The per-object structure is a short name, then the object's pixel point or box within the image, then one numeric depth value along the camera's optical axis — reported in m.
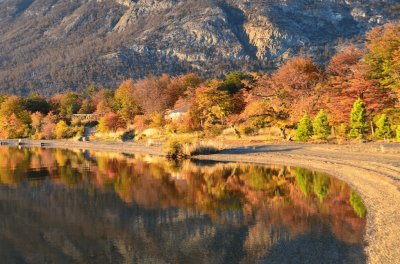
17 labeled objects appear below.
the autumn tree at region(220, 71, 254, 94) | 65.00
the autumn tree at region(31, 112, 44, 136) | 91.38
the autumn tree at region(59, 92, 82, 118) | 99.88
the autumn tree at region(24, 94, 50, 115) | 101.31
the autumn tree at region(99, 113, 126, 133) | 75.62
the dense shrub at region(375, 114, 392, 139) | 39.72
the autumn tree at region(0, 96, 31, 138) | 93.62
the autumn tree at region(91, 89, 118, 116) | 88.56
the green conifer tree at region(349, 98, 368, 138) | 40.84
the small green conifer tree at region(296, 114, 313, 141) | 44.41
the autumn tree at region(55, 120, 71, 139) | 83.61
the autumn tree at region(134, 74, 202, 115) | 75.25
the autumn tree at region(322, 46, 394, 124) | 44.17
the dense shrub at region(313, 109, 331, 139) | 42.56
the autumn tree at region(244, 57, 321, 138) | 48.20
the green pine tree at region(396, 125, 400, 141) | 37.53
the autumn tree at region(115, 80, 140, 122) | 79.89
